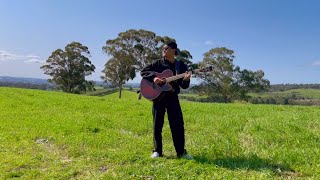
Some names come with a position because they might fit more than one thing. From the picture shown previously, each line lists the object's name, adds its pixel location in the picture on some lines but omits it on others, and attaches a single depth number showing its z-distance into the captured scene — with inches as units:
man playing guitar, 227.8
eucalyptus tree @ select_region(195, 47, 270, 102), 1932.9
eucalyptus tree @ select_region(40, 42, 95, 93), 2100.4
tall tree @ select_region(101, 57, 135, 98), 1855.6
